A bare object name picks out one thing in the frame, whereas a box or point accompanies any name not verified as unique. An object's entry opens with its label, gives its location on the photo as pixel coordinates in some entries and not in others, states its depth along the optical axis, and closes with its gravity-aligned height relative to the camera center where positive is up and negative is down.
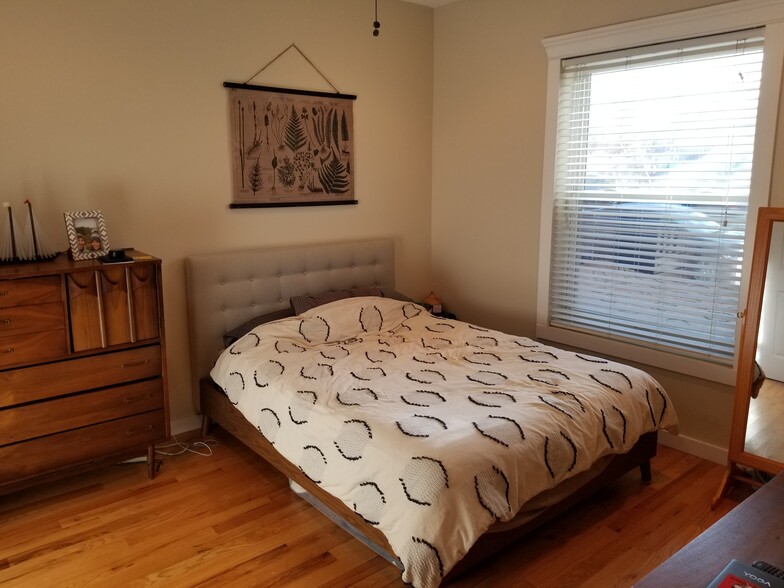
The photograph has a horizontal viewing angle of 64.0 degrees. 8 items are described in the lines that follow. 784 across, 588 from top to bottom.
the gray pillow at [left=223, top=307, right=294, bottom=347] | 3.54 -0.78
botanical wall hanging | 3.60 +0.24
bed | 2.12 -0.90
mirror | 2.69 -0.80
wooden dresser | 2.62 -0.79
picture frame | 2.87 -0.22
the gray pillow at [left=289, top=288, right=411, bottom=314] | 3.68 -0.67
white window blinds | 3.09 -0.03
